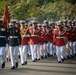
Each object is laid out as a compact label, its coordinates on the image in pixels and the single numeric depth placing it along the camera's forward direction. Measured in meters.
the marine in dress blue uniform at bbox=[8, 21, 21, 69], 14.70
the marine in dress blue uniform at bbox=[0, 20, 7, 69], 14.68
